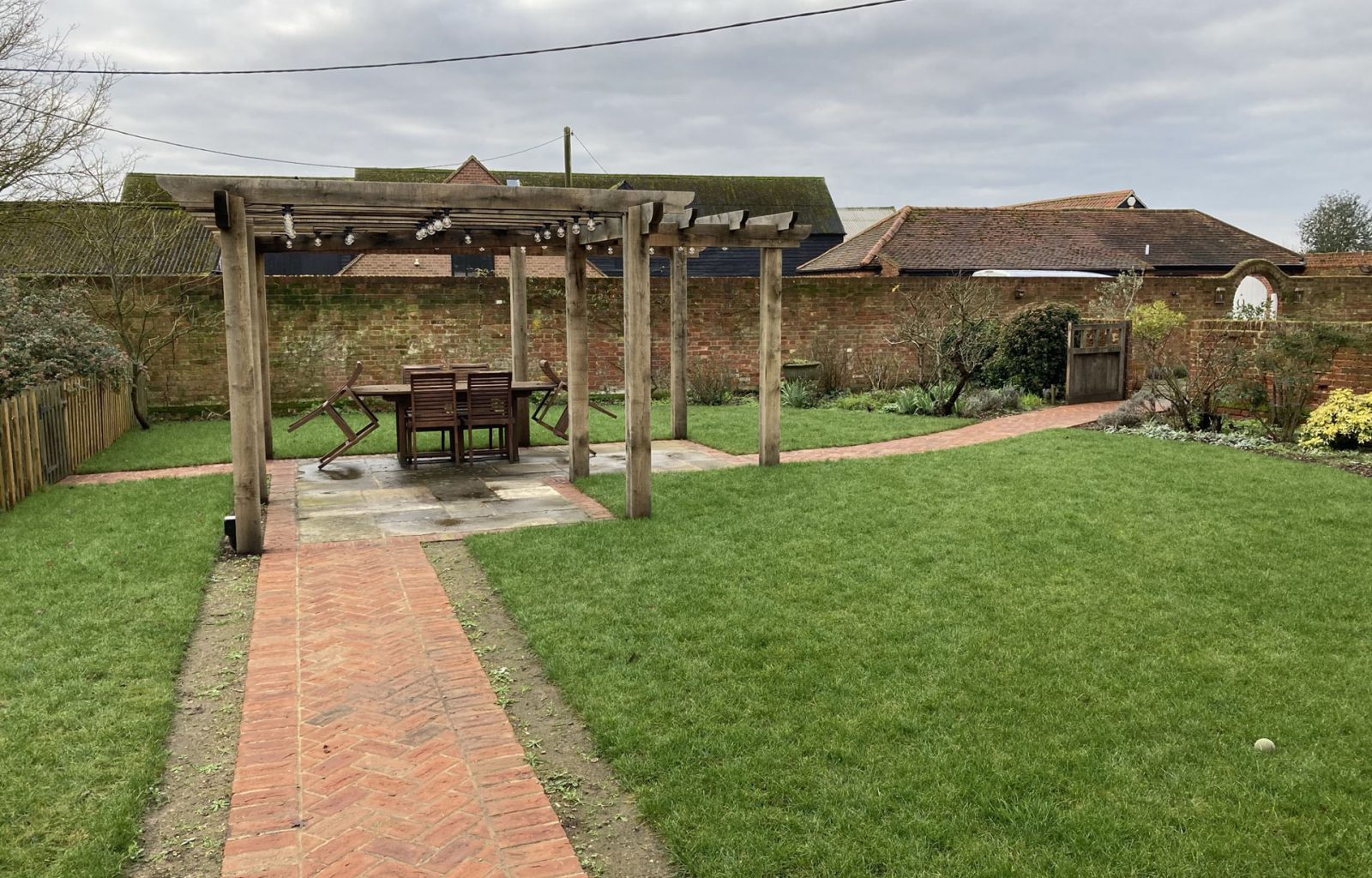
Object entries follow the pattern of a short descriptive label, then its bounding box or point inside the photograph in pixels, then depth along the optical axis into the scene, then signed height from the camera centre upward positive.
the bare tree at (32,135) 13.61 +3.15
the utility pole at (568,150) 27.16 +5.65
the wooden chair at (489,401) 10.05 -0.54
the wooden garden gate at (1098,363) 15.41 -0.25
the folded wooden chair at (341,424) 10.29 -0.80
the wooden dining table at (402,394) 10.30 -0.47
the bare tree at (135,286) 14.23 +1.00
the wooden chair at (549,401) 10.98 -0.65
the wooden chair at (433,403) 9.88 -0.53
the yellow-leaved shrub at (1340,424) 10.29 -0.85
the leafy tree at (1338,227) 45.81 +5.76
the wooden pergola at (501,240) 6.88 +1.09
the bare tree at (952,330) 14.48 +0.29
